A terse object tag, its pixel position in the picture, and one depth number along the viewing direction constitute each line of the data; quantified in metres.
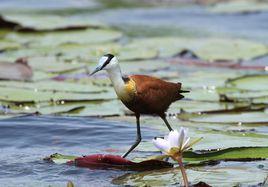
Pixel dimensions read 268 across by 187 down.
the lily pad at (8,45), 19.11
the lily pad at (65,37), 19.83
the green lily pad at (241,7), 25.90
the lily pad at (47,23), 21.08
